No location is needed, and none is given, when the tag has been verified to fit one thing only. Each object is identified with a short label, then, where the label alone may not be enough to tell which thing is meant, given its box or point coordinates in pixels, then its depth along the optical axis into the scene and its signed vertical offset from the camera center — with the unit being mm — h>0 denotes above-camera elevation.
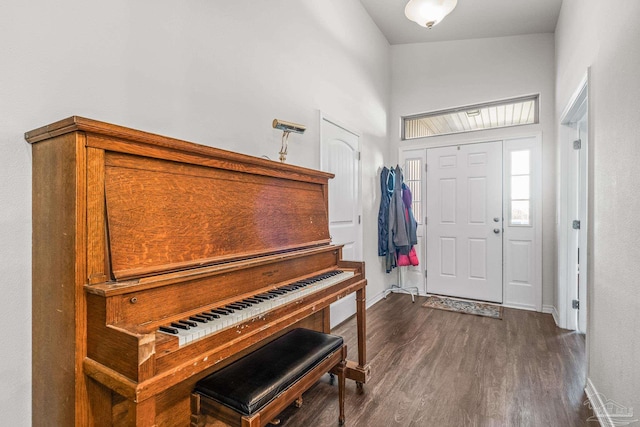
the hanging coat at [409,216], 4176 -48
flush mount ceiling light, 2357 +1534
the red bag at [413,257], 4180 -591
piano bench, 1205 -695
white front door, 3975 -113
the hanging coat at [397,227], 4020 -185
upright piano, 956 -210
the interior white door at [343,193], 3070 +203
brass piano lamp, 2062 +568
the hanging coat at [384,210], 4074 +31
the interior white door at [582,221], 2977 -85
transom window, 3859 +1227
